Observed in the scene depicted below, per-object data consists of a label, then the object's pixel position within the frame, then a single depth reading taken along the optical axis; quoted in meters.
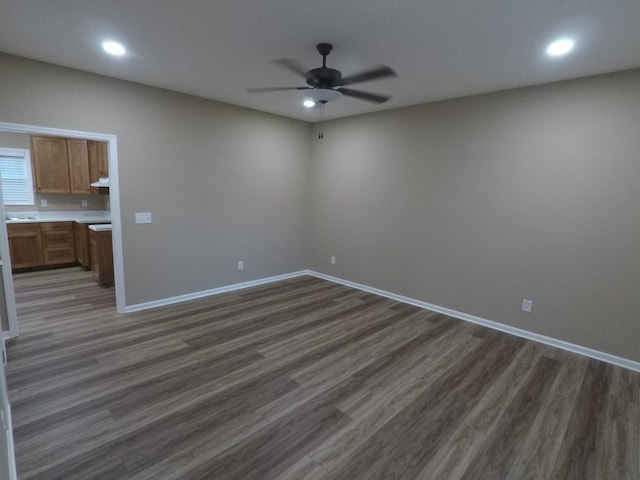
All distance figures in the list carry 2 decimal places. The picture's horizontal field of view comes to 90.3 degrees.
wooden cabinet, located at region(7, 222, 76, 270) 5.49
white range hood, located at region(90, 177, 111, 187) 5.80
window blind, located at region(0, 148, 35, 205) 5.69
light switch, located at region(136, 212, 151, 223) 3.96
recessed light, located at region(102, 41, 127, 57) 2.70
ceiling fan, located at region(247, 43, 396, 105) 2.54
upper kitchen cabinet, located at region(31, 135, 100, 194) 5.70
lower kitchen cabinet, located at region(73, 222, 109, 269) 5.75
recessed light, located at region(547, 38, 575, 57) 2.40
